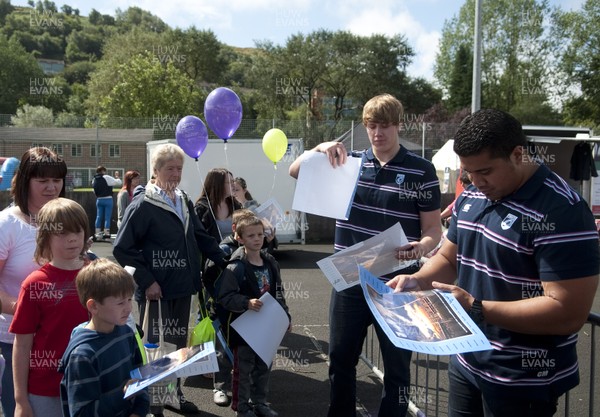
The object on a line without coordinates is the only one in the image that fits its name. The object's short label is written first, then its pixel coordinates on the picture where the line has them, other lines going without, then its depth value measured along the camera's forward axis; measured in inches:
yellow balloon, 266.1
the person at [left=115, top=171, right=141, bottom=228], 449.1
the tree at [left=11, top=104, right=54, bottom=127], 1520.7
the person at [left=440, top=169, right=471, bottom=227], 347.9
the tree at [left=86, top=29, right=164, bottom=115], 2155.5
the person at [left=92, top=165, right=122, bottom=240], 539.8
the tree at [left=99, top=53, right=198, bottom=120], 1510.8
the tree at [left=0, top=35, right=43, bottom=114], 2518.5
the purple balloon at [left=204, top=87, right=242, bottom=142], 232.8
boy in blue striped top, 89.4
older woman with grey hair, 162.9
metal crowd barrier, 175.9
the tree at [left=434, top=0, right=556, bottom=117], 1608.0
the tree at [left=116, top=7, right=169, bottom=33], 4747.8
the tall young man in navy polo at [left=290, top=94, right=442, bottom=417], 127.8
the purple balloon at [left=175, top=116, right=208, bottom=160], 246.4
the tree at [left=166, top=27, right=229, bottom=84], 2711.6
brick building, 868.0
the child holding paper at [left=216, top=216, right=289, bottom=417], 165.2
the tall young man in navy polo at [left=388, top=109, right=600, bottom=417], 73.2
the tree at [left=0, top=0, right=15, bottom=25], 5347.0
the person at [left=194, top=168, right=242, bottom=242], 214.7
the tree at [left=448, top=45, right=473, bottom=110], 2017.7
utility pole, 604.1
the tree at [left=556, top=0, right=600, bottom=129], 1326.3
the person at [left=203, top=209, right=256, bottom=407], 181.3
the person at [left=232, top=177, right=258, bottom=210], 237.5
